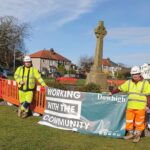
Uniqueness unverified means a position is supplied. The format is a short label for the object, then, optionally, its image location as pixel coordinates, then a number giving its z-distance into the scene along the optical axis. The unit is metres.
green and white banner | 4.53
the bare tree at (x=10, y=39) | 36.27
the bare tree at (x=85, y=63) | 59.98
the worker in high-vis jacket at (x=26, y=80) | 5.52
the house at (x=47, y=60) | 67.73
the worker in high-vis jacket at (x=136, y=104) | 4.34
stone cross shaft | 11.23
